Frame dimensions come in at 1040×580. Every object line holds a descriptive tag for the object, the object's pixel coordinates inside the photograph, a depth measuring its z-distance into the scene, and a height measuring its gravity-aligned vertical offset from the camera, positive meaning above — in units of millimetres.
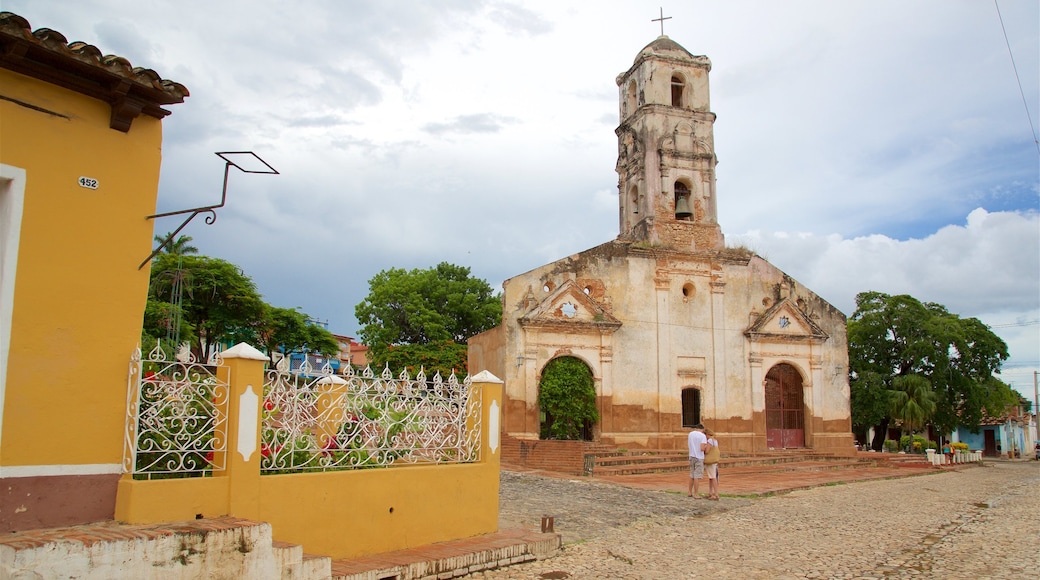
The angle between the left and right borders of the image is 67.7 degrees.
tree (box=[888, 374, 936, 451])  32438 -20
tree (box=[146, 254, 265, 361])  31500 +4076
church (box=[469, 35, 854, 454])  22328 +2306
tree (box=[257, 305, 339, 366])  36594 +2859
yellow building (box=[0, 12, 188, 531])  5598 +968
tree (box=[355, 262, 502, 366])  38312 +4308
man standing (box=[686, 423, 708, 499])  14385 -1143
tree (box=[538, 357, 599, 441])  21641 -51
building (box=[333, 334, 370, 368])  58344 +3485
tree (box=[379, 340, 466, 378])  35875 +1789
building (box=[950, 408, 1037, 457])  50719 -2352
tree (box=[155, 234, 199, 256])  35275 +7063
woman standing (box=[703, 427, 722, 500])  14273 -1235
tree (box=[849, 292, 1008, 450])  34031 +1822
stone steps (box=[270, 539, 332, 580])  6176 -1357
